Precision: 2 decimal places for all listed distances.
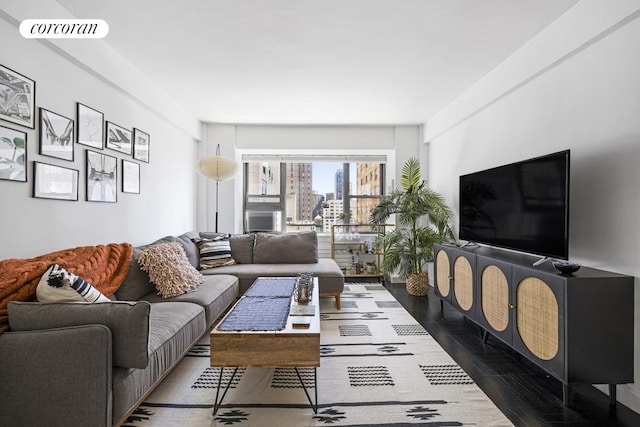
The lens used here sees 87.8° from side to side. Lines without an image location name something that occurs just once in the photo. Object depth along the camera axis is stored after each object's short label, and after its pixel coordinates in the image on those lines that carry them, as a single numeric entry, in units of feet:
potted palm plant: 13.91
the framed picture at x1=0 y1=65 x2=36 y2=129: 6.09
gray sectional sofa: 4.72
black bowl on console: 6.24
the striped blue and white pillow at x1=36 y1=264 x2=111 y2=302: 5.53
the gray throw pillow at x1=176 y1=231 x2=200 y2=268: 11.87
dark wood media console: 5.99
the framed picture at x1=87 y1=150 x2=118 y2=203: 8.56
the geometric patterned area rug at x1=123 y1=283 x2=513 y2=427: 5.80
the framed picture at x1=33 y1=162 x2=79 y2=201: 6.86
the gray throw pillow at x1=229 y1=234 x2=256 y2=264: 13.64
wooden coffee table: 5.83
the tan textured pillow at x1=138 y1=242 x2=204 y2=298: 8.75
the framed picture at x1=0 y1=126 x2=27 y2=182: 6.09
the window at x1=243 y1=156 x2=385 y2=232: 18.97
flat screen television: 6.92
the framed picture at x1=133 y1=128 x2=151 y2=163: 10.88
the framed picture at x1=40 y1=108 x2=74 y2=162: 7.02
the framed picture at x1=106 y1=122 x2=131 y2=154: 9.47
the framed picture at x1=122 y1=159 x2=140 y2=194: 10.23
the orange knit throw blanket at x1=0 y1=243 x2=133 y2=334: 5.36
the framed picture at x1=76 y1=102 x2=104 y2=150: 8.21
